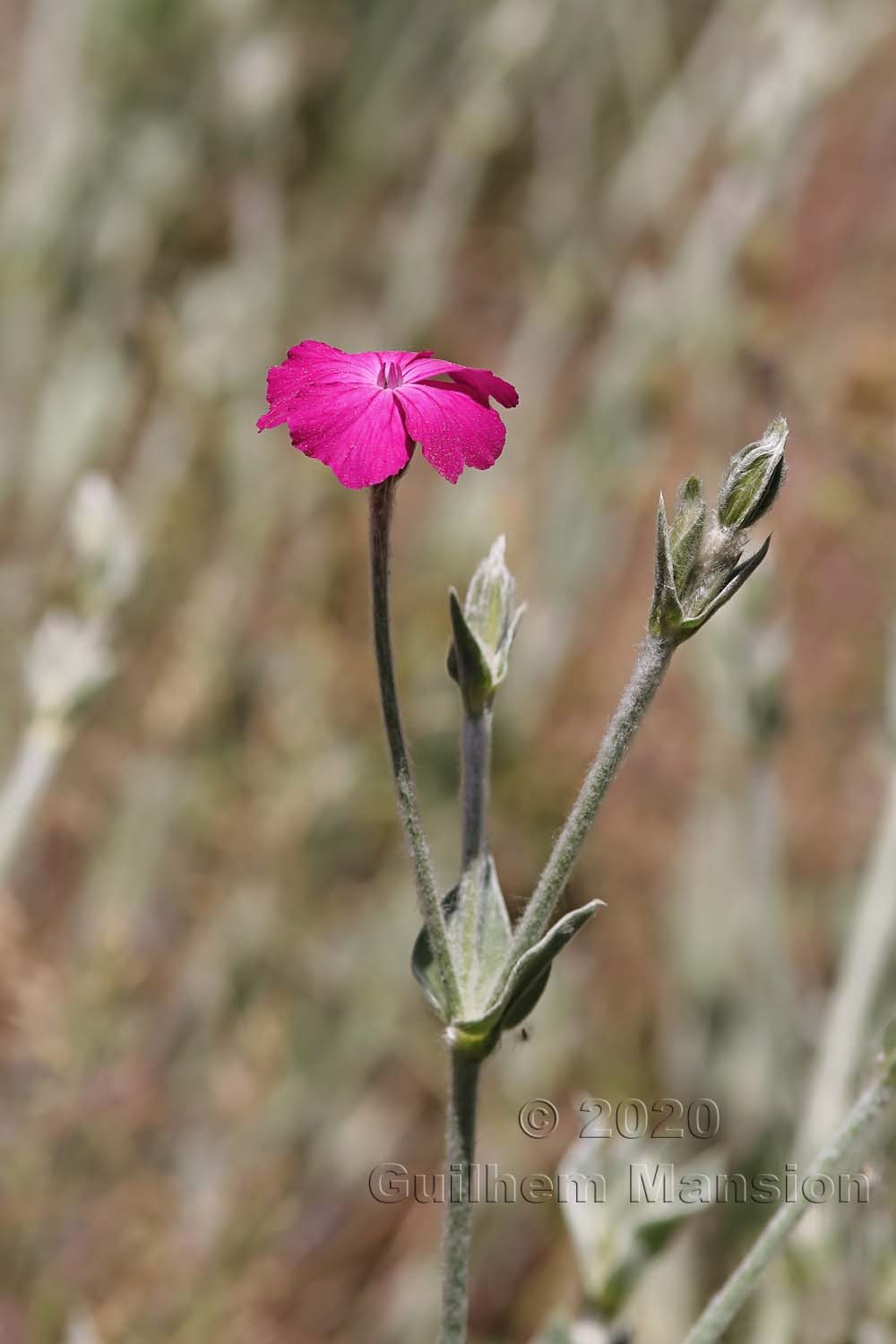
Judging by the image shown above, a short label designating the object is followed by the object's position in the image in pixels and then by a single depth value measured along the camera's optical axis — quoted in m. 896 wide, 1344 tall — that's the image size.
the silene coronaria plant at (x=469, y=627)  0.65
